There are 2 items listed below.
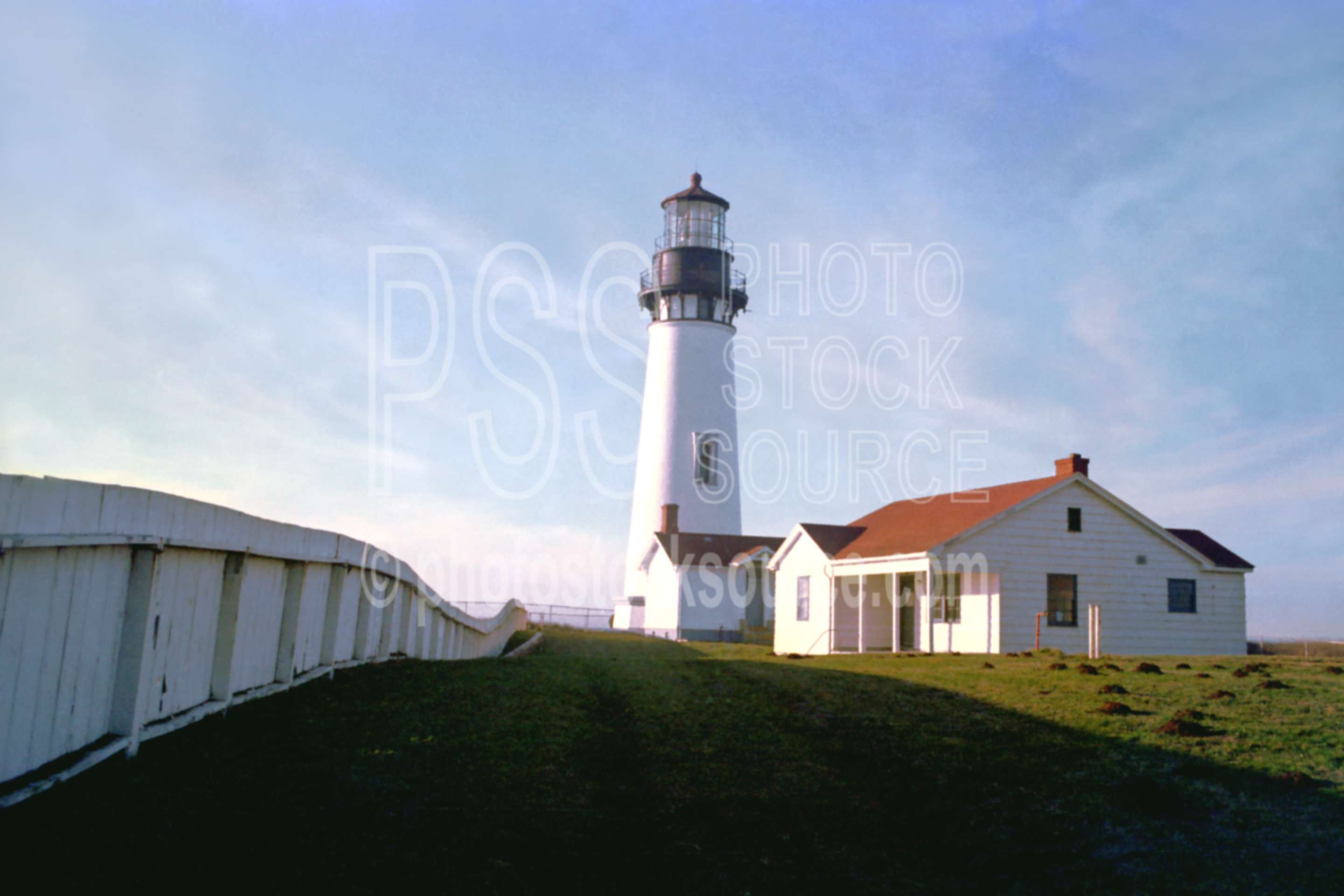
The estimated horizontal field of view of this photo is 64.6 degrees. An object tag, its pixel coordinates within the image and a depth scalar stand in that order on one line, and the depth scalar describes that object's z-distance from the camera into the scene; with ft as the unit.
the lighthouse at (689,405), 162.40
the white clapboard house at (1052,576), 93.15
